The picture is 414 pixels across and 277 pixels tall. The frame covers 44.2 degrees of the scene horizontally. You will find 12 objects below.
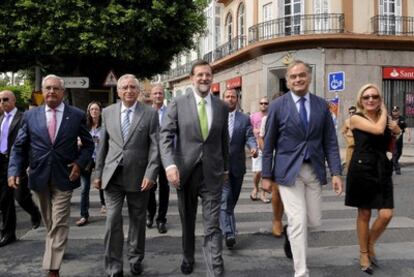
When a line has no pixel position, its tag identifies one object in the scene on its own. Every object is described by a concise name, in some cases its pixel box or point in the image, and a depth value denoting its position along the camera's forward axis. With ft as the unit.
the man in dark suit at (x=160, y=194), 22.65
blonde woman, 16.66
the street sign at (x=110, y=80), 51.88
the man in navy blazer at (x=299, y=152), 15.11
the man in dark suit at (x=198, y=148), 15.49
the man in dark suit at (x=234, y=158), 19.44
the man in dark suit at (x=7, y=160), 21.26
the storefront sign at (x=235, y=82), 95.91
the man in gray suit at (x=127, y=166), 15.70
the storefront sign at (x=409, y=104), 81.56
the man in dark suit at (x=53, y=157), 16.05
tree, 52.90
